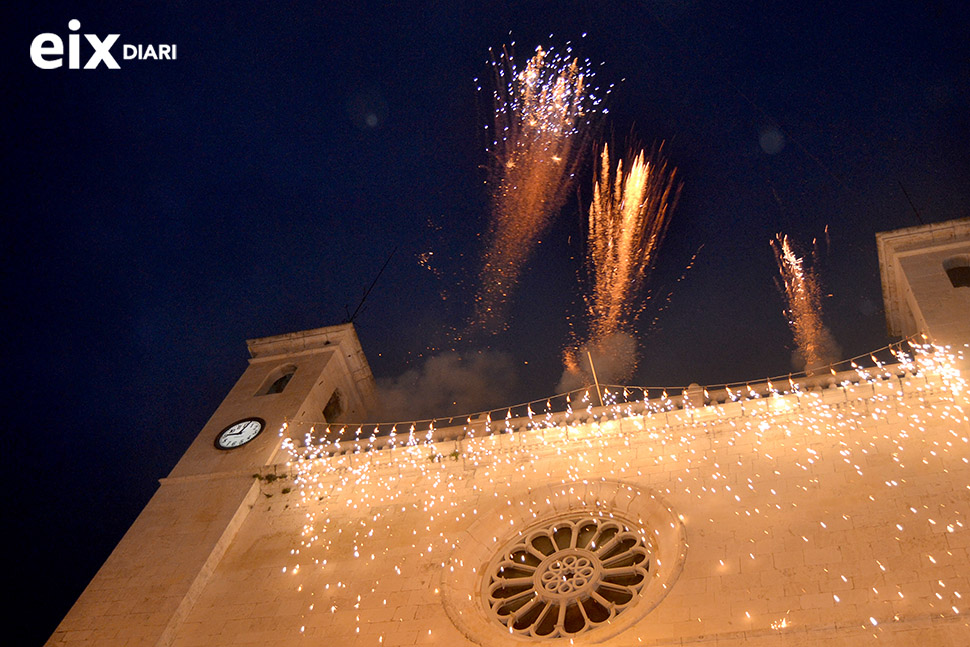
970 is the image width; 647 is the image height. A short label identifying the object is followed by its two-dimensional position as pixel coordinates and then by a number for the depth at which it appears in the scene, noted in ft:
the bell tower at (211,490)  36.70
